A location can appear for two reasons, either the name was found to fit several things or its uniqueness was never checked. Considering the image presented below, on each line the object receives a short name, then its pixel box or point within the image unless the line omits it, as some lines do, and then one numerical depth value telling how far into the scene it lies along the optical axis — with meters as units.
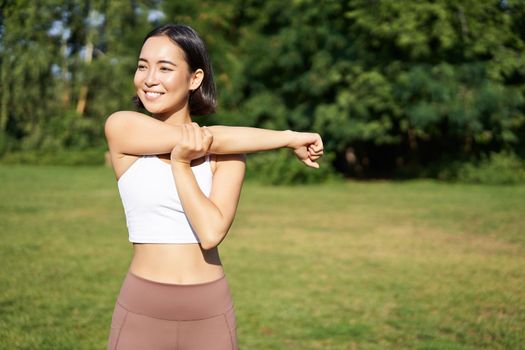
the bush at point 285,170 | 22.77
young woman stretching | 1.94
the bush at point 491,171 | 23.14
